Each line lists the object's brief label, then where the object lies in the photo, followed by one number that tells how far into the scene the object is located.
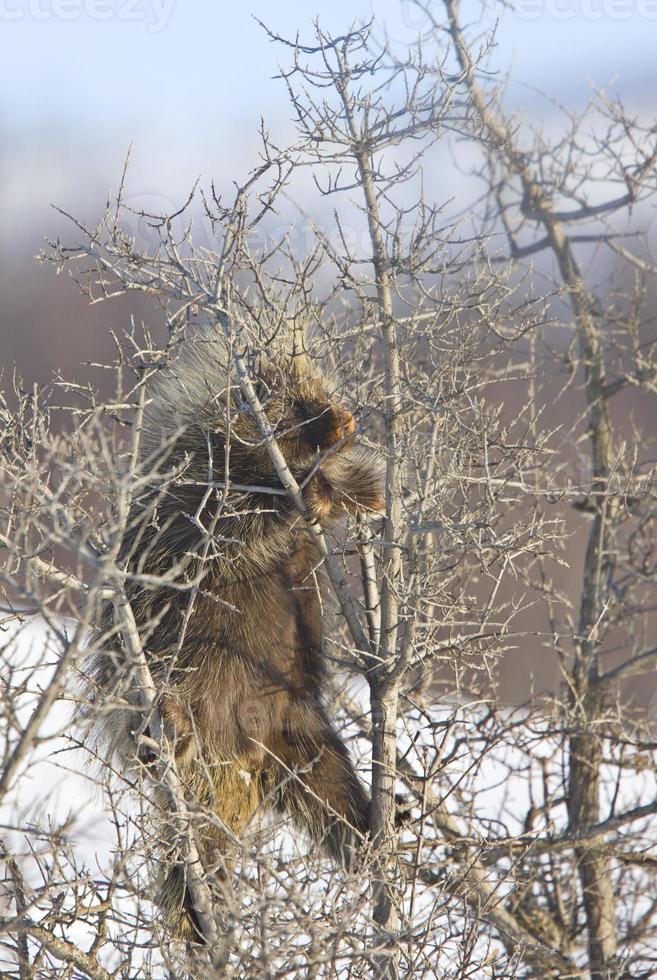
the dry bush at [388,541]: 4.45
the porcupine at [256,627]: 6.30
